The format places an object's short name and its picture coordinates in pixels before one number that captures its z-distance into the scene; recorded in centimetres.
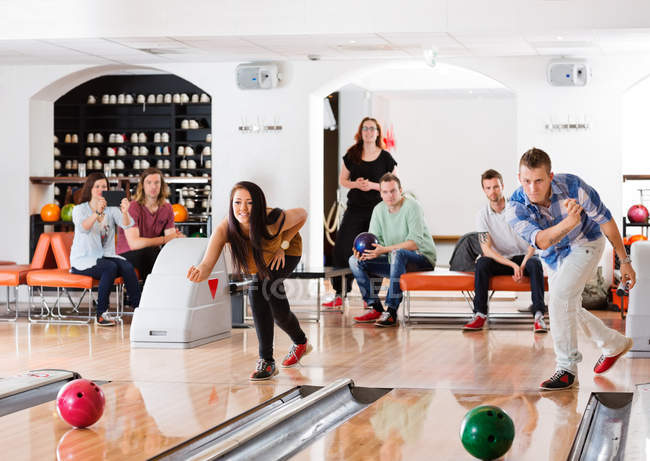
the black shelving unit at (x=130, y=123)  1277
